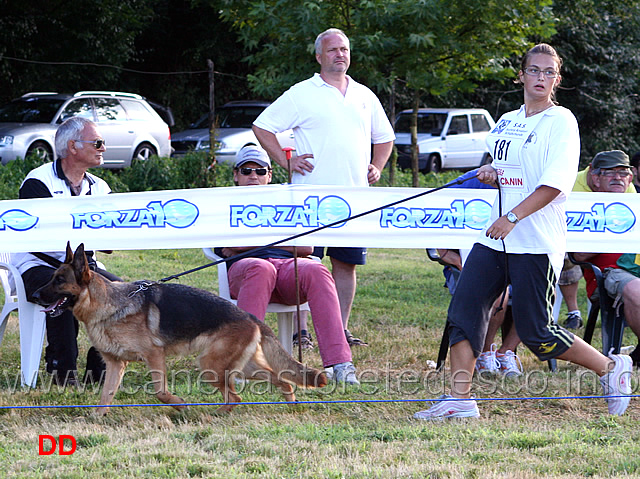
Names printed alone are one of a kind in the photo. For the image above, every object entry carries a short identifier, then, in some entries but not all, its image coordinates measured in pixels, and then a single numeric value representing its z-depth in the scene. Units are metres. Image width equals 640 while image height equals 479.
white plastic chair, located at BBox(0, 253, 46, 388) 11.25
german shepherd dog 9.78
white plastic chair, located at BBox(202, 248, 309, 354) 12.01
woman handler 8.98
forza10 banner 11.76
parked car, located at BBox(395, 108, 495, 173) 48.19
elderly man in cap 11.65
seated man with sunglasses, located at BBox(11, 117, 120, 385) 11.35
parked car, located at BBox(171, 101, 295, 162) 37.44
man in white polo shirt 12.71
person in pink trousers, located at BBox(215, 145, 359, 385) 11.18
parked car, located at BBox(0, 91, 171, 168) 32.03
